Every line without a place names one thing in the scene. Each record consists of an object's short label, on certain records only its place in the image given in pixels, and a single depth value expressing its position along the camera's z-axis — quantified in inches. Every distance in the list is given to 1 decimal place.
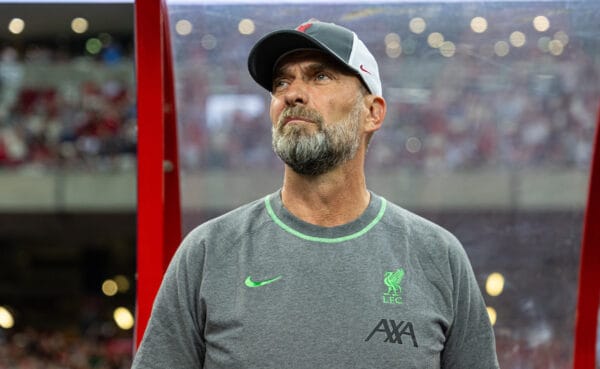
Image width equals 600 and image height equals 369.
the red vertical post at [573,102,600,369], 242.4
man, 147.9
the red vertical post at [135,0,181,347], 205.6
